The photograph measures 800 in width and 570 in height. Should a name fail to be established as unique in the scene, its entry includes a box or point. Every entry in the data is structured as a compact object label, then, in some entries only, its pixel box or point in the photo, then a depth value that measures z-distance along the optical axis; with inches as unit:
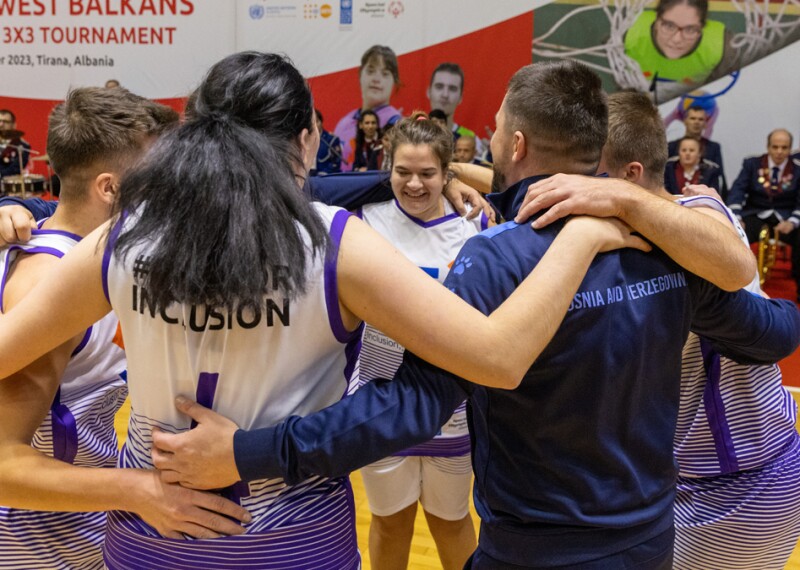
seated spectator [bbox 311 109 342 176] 405.4
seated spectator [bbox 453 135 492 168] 356.2
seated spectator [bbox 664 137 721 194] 346.3
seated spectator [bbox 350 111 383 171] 396.5
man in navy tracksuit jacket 58.9
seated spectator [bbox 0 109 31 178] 429.7
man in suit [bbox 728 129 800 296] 338.0
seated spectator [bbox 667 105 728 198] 356.8
